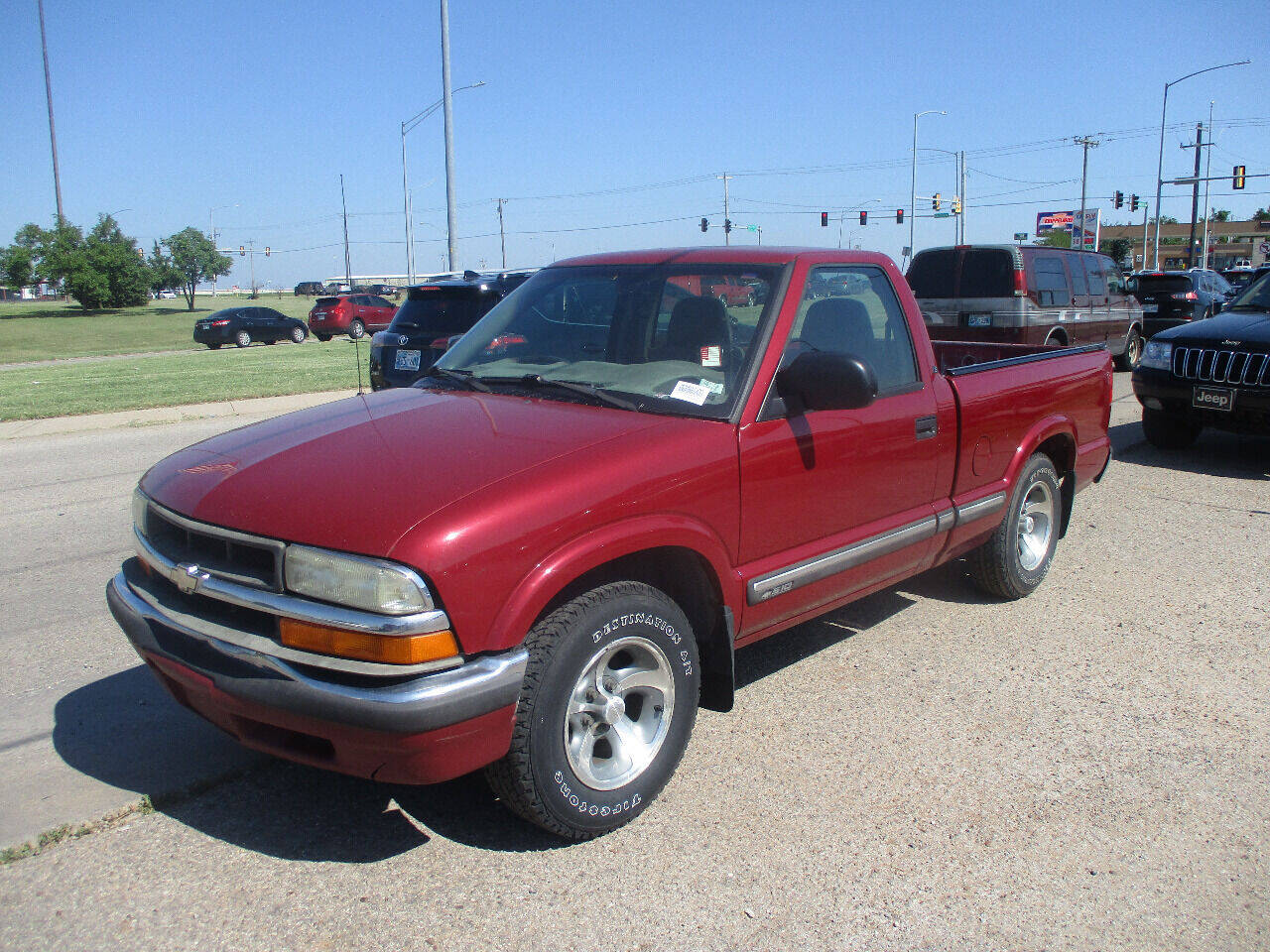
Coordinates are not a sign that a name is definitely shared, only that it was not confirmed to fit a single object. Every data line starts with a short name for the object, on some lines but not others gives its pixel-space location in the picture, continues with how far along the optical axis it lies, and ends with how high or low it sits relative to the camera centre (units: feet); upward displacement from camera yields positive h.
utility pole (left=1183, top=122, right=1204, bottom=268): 167.53 +16.43
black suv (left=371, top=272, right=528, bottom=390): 33.12 -0.67
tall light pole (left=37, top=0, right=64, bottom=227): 174.48 +38.33
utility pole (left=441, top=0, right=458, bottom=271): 78.64 +13.10
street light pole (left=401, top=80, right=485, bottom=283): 128.16 +9.09
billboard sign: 230.11 +19.55
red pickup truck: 8.82 -2.23
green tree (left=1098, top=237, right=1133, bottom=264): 271.00 +13.04
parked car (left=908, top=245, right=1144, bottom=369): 45.14 +0.17
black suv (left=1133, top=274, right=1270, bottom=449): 28.35 -2.40
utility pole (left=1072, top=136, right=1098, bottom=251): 191.83 +28.68
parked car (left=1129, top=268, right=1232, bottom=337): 64.85 -0.31
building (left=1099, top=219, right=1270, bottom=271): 337.52 +19.98
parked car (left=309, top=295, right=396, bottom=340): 115.96 -0.79
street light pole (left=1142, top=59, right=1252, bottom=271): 154.40 +19.40
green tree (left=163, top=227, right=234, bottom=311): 233.76 +11.99
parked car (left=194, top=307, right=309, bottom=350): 113.19 -2.29
